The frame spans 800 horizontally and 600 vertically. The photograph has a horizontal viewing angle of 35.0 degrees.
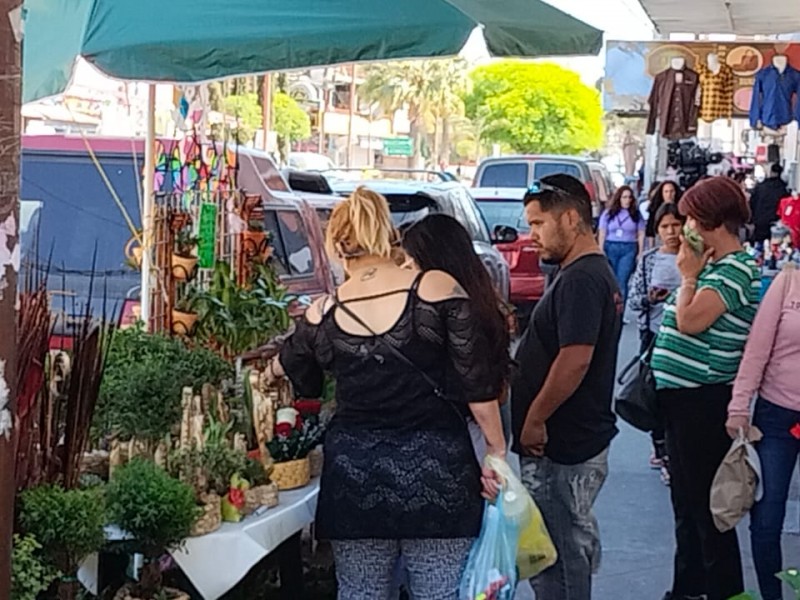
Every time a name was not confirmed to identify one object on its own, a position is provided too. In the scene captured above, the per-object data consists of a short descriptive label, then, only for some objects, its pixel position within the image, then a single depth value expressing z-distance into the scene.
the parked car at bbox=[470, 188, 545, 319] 14.98
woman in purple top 15.28
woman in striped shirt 4.84
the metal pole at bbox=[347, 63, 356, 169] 61.44
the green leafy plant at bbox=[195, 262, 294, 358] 5.11
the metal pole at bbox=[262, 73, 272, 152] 24.36
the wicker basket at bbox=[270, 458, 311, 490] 4.27
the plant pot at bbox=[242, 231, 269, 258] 5.59
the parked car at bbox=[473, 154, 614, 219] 21.03
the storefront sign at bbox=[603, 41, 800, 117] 10.98
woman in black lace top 3.64
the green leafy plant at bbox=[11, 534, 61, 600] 3.13
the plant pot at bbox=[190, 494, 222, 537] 3.82
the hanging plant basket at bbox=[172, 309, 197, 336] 5.08
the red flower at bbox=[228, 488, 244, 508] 3.98
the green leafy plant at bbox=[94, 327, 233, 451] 4.14
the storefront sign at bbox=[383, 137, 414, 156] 59.12
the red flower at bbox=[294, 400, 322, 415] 4.69
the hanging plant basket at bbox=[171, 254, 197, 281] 5.10
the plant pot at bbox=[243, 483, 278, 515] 4.04
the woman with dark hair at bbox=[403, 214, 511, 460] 4.05
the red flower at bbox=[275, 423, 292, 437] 4.39
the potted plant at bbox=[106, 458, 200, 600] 3.59
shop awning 10.78
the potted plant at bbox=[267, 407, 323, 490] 4.29
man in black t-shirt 4.35
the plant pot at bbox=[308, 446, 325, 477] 4.48
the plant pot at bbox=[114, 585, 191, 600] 3.84
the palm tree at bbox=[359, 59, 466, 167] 64.62
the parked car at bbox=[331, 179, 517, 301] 10.97
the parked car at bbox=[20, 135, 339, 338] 5.94
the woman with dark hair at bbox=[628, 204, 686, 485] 7.18
